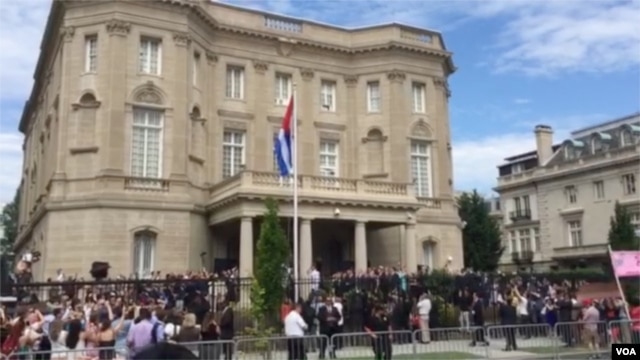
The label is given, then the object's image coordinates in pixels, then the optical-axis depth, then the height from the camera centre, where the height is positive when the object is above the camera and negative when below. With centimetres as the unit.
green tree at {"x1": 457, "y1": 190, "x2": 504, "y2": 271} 4891 +494
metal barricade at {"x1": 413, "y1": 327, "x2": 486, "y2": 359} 1698 -94
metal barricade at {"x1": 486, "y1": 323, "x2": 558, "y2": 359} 1750 -86
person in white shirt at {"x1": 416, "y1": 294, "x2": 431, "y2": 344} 2134 -10
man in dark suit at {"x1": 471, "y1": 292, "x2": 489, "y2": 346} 2281 -18
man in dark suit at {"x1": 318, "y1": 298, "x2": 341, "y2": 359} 1895 -28
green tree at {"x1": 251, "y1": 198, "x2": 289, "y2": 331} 1927 +117
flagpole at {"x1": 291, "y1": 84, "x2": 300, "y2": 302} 2516 +378
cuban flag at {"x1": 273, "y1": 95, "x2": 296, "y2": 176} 2658 +627
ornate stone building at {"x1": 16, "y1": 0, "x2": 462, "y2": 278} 3072 +876
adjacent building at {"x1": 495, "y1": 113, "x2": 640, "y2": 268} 5750 +990
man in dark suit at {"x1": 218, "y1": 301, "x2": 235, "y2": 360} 1688 -34
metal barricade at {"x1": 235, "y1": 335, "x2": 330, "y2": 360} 1497 -80
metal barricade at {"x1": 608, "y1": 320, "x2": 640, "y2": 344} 1819 -77
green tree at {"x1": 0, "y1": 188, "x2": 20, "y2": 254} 6794 +975
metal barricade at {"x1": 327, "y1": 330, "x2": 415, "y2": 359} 1603 -89
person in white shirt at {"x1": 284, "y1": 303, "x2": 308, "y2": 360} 1500 -55
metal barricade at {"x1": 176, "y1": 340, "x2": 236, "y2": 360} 1323 -73
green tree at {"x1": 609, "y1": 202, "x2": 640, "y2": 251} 4826 +500
